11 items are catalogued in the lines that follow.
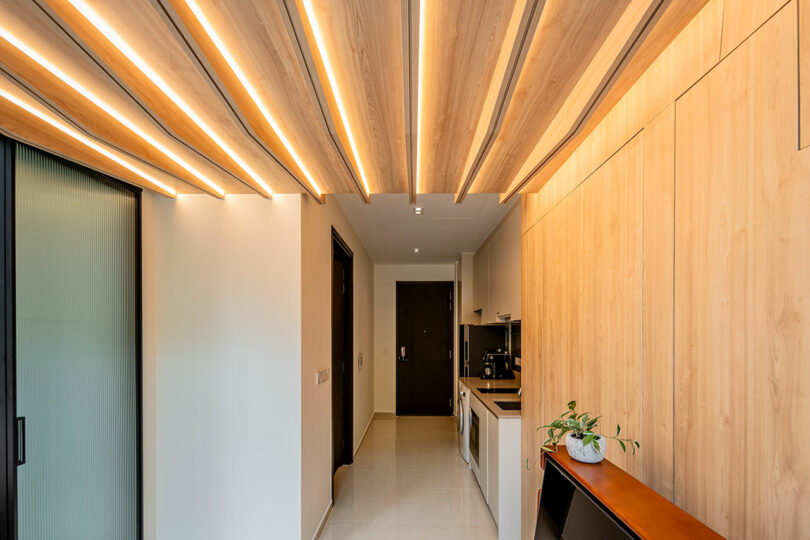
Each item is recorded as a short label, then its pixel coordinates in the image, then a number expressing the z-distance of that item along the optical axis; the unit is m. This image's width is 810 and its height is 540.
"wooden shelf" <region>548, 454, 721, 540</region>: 1.16
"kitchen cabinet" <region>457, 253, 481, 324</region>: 7.08
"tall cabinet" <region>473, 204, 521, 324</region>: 4.30
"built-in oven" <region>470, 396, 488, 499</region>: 4.30
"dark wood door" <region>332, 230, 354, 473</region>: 4.98
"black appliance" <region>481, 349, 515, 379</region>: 6.18
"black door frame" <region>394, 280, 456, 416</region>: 8.27
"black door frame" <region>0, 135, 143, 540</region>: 1.98
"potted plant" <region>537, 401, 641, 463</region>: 1.67
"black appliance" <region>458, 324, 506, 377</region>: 6.64
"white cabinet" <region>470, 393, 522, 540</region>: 3.50
